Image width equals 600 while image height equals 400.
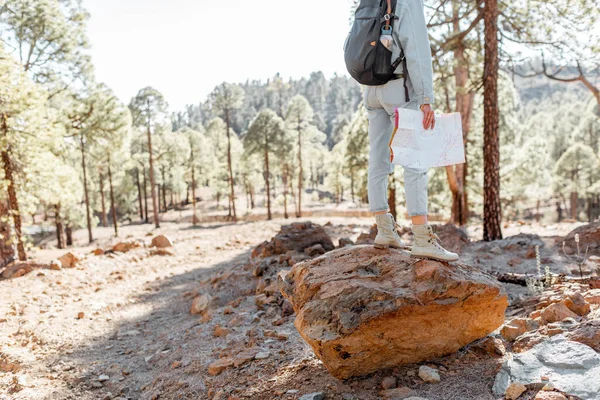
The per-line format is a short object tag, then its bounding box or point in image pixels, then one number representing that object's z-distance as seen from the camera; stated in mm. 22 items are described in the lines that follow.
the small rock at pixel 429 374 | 2836
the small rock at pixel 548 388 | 2348
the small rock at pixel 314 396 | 2836
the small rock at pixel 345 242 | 8055
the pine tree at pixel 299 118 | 33000
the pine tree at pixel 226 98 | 31312
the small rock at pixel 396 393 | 2693
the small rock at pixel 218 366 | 3979
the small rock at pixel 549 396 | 2224
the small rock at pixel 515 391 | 2422
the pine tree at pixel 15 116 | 8453
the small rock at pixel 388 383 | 2869
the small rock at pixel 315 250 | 7719
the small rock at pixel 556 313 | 3246
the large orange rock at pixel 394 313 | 3023
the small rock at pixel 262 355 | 3961
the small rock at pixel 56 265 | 9398
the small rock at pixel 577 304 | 3305
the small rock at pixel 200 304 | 6512
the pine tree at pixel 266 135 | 30969
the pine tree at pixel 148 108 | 27750
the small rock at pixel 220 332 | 5004
